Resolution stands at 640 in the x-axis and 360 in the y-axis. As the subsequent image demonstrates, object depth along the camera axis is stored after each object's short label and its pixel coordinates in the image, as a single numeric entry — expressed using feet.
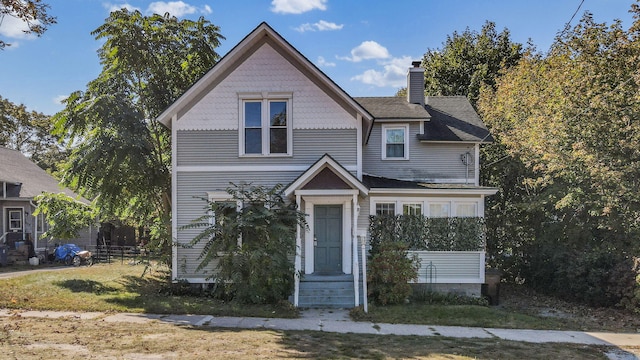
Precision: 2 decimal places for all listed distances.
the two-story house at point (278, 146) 44.88
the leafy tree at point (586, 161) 43.11
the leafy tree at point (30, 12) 27.37
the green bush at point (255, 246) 37.35
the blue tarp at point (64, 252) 74.53
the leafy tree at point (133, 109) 45.32
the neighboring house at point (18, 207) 73.31
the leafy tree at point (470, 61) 98.53
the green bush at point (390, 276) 41.22
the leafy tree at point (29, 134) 125.18
